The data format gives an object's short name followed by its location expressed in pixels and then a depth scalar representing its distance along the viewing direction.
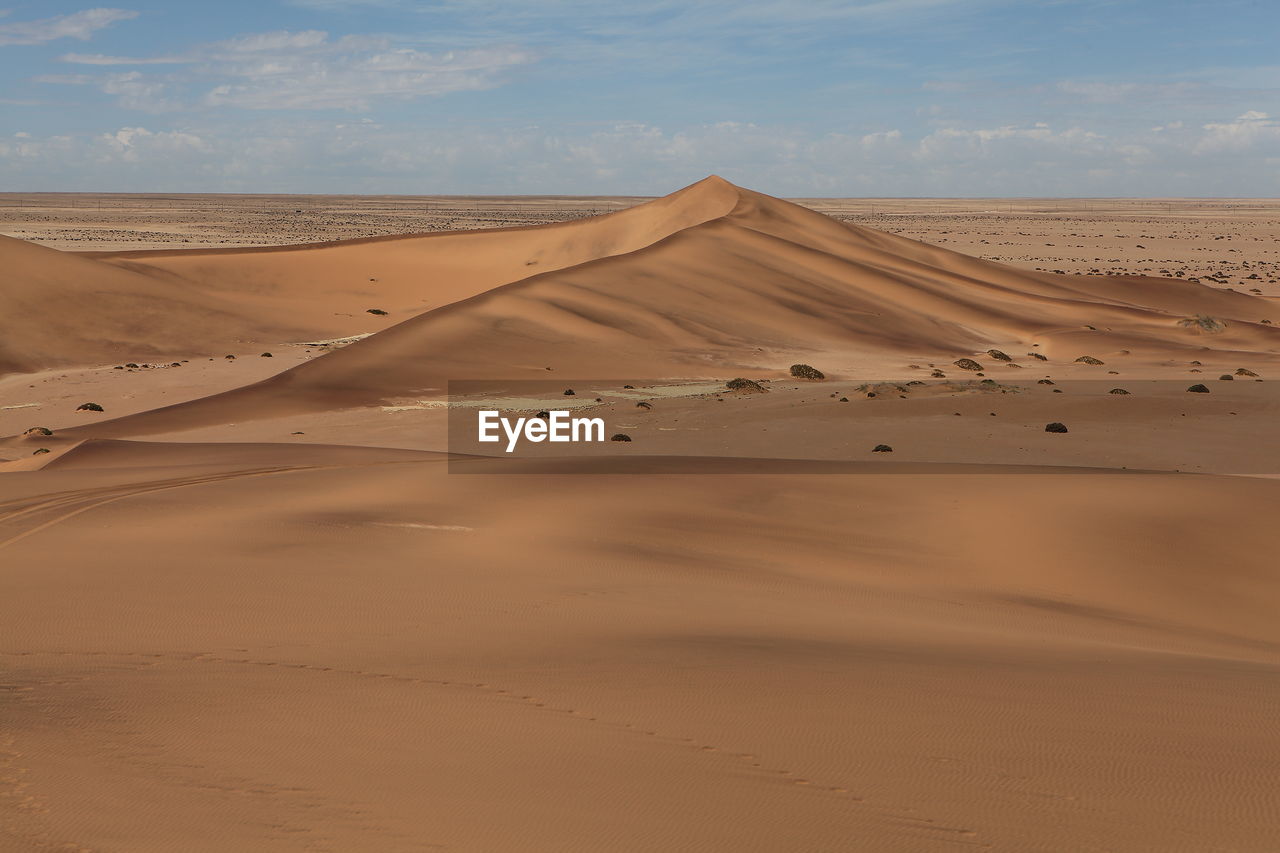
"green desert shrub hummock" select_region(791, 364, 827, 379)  39.47
